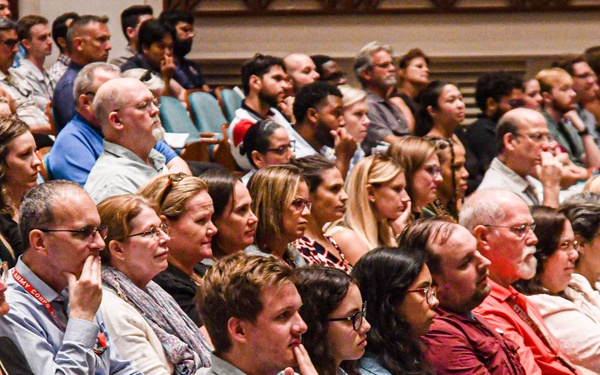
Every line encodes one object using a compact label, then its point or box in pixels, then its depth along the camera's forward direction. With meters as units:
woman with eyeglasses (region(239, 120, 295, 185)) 6.94
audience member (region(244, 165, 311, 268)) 5.34
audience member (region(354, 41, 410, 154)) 9.19
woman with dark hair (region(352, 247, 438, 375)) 4.45
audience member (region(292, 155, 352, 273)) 5.80
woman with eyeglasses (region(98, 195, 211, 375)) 4.02
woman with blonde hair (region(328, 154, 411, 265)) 6.39
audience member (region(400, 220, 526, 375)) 4.86
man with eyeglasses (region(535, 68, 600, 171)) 10.02
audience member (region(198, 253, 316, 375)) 3.56
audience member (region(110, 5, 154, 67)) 10.21
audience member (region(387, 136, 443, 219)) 7.09
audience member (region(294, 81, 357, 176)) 7.91
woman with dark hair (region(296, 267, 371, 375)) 4.00
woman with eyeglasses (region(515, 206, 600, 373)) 5.67
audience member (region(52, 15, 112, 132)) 8.69
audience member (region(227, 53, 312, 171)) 8.43
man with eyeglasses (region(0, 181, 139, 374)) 3.66
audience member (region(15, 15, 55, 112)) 9.55
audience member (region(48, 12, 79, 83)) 9.71
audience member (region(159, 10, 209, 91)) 9.93
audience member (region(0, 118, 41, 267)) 5.04
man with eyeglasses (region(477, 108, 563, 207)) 7.81
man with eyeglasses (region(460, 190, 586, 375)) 5.39
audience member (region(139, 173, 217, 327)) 4.65
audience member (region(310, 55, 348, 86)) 9.97
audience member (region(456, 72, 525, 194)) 9.14
